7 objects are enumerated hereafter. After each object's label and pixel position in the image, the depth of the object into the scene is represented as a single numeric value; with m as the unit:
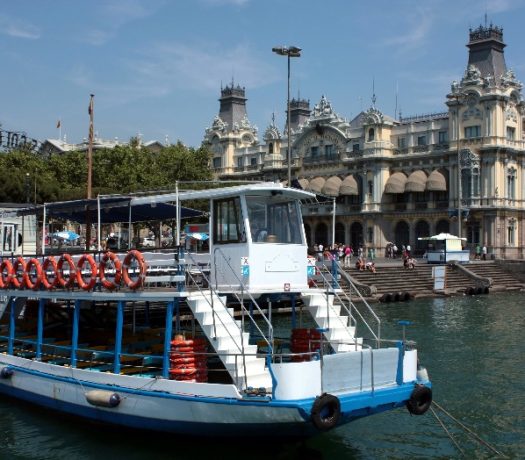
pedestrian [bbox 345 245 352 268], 56.38
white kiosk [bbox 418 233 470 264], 58.12
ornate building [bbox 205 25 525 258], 69.00
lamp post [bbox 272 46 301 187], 33.38
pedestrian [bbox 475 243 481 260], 65.89
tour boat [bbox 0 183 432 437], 13.42
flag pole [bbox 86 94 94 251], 30.92
